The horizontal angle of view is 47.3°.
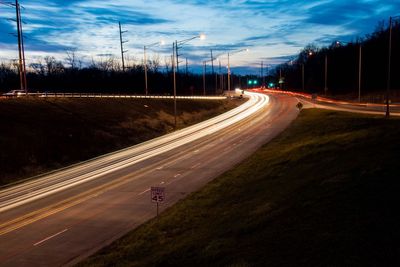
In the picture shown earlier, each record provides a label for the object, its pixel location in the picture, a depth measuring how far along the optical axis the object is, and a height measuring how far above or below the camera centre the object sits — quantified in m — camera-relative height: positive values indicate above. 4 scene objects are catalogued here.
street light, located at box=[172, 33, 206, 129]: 46.04 +4.62
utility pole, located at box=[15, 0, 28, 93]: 48.33 +5.68
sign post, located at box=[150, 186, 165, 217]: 19.17 -4.62
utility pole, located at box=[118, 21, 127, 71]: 91.78 +9.44
